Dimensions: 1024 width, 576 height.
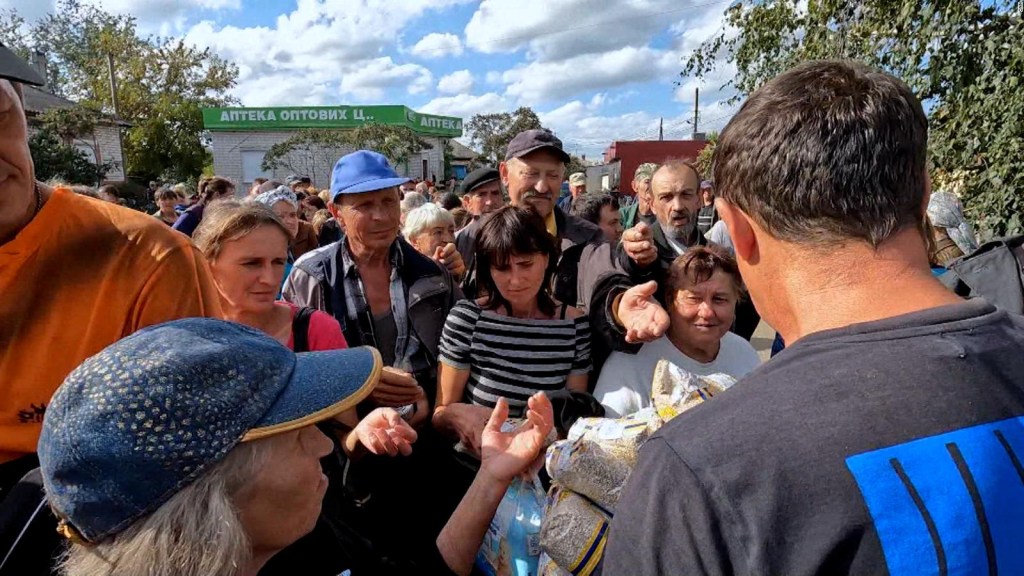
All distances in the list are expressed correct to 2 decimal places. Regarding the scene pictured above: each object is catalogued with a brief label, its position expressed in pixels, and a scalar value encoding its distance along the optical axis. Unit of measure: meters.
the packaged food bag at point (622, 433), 1.41
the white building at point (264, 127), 33.44
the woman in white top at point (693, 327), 2.29
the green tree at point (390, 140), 25.03
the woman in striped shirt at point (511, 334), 2.29
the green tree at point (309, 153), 28.17
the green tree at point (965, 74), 4.57
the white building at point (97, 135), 20.98
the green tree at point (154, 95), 31.08
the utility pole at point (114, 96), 26.33
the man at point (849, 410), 0.84
